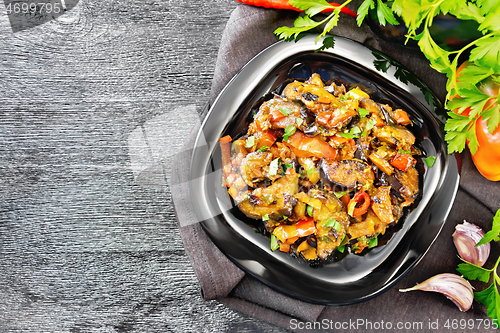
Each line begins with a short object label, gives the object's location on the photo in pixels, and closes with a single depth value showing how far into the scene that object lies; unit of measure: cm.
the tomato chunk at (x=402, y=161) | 54
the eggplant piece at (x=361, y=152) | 53
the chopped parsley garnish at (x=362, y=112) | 53
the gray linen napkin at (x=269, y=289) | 57
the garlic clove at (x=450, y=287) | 58
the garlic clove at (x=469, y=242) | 57
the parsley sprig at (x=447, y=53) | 48
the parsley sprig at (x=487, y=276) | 53
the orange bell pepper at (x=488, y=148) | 55
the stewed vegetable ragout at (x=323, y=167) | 53
